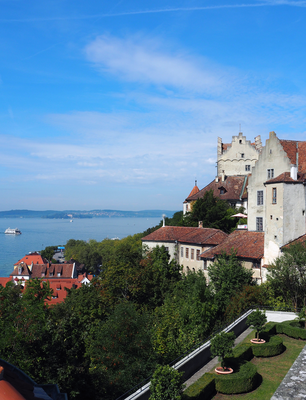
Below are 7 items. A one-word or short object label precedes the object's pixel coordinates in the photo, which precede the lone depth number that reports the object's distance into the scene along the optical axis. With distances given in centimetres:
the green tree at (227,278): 3135
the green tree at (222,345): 1698
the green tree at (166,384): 1272
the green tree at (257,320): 2097
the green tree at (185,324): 2445
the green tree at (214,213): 4844
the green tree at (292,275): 2805
